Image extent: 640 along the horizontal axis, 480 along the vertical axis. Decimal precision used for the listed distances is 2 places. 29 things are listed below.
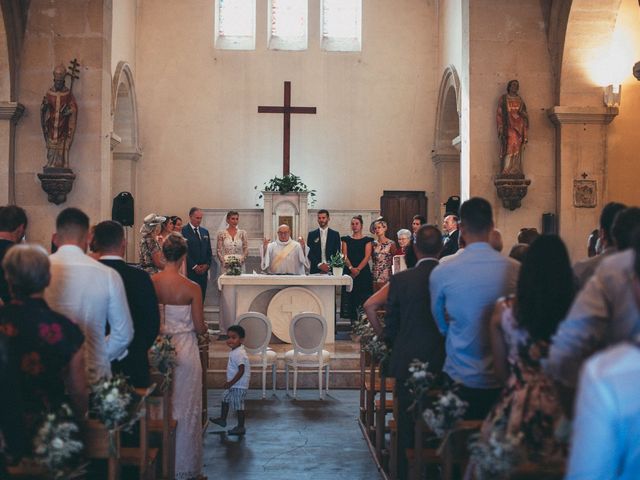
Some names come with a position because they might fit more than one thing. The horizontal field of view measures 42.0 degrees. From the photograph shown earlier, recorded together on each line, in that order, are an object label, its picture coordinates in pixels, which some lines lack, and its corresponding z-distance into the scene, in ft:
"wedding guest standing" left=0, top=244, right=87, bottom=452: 10.18
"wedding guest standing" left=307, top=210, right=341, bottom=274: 38.60
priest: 33.55
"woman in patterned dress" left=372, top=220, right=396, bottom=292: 33.73
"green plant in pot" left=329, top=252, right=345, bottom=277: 32.68
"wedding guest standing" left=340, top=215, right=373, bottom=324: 36.17
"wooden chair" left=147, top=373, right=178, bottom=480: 14.61
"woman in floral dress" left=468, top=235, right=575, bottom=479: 9.71
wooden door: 50.11
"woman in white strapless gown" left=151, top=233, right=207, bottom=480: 16.51
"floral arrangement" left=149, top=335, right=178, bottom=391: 15.74
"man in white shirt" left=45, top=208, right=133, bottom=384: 12.48
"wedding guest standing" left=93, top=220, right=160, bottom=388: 14.12
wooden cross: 48.57
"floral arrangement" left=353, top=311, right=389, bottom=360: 18.52
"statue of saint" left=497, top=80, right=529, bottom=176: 31.99
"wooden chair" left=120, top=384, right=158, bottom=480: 12.59
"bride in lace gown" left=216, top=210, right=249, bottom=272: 36.32
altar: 31.91
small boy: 22.06
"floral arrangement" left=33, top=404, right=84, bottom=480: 9.75
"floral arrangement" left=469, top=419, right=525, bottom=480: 8.80
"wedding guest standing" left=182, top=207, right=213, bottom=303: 36.32
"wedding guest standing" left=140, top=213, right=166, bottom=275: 29.07
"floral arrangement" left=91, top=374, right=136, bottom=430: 11.16
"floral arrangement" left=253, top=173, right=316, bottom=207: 44.80
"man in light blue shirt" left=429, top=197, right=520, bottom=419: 12.60
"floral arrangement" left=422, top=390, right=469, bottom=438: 11.41
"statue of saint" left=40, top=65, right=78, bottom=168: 31.99
